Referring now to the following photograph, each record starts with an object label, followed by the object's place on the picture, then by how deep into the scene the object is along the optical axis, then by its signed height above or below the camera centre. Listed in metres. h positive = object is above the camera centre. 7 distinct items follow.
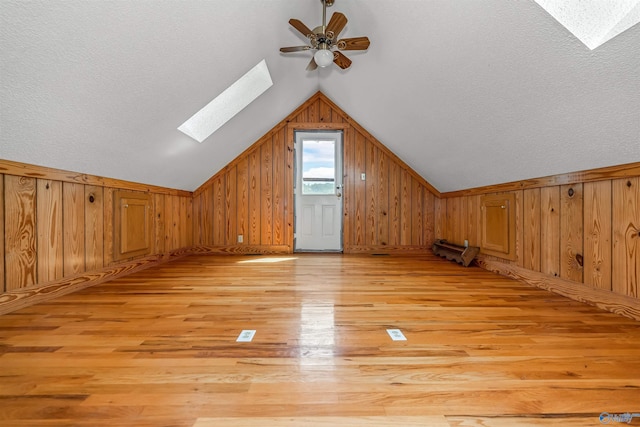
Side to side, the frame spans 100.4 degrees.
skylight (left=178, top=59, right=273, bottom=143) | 2.83 +1.24
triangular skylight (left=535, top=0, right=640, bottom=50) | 1.13 +0.90
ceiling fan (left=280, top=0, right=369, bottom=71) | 2.05 +1.42
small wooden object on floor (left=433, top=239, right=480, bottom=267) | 3.12 -0.46
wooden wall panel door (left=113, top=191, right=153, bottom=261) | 2.59 -0.11
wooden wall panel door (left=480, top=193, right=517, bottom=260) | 2.65 -0.10
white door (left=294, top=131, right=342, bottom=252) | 4.15 +0.35
